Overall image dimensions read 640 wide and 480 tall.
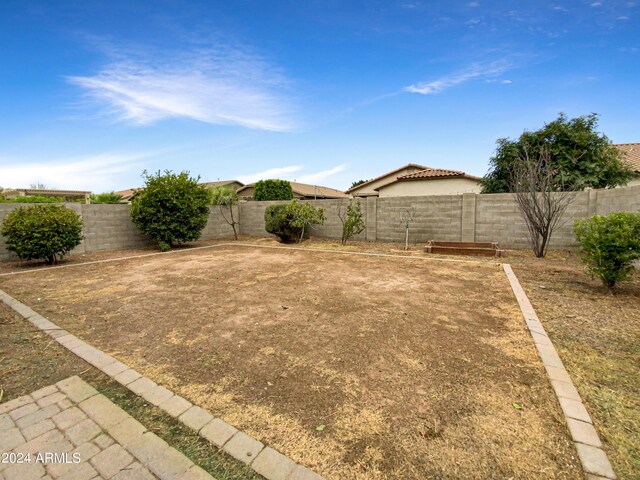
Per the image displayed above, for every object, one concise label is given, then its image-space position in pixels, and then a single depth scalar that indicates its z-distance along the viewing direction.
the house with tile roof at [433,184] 19.55
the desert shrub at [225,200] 14.10
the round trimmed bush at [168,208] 10.02
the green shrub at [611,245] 4.25
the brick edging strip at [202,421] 1.58
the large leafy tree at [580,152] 11.55
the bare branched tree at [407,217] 10.58
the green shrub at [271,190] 22.89
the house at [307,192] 30.80
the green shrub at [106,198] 22.66
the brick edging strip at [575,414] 1.55
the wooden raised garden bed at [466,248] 8.31
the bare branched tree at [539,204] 7.72
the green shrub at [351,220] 11.08
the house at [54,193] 25.52
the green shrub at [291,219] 11.48
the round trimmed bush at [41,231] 7.34
